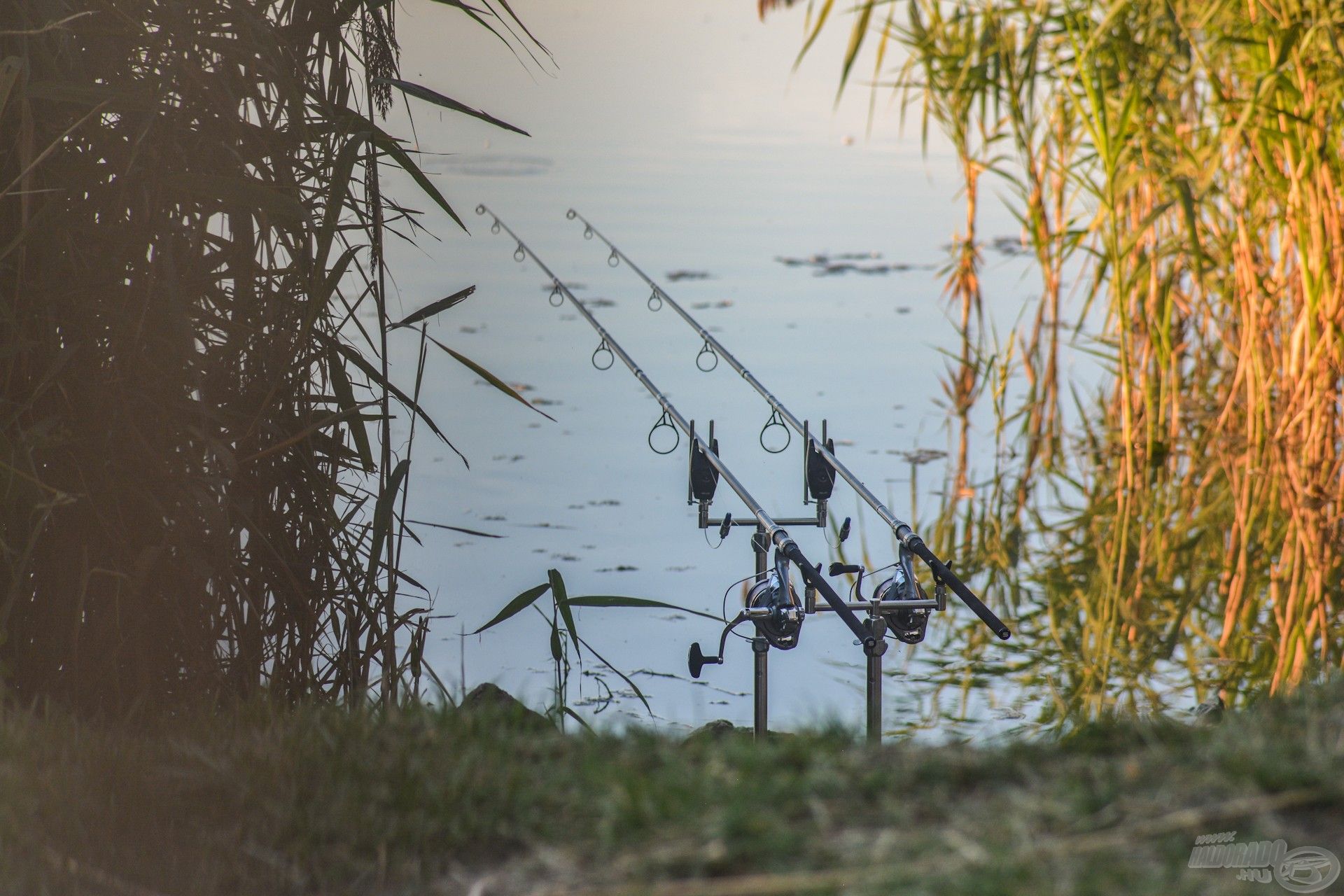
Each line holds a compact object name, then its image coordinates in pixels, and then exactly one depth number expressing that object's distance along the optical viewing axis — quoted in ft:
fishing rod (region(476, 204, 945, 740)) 13.48
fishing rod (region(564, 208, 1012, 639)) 12.94
